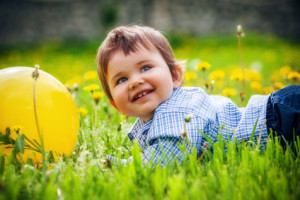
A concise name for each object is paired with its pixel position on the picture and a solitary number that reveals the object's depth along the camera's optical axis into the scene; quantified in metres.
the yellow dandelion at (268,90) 2.28
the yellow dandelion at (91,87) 1.98
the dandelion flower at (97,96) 2.08
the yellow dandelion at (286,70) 2.95
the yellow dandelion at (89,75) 2.63
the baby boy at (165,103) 1.56
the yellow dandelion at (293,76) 2.34
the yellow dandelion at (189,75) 2.58
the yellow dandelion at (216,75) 2.44
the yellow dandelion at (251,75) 2.71
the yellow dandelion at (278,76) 4.14
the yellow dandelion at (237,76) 2.33
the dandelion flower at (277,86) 2.39
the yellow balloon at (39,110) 1.52
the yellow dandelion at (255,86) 2.55
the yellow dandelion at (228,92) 2.30
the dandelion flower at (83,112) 2.39
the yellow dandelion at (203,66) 2.23
